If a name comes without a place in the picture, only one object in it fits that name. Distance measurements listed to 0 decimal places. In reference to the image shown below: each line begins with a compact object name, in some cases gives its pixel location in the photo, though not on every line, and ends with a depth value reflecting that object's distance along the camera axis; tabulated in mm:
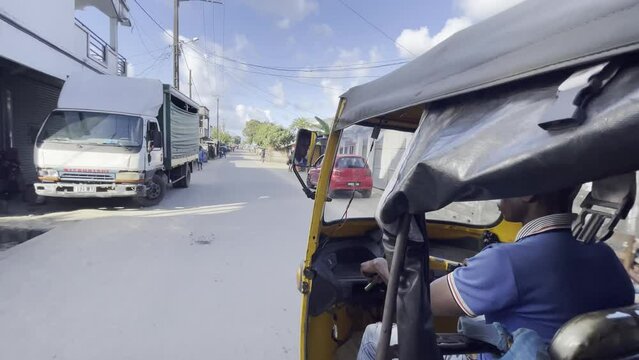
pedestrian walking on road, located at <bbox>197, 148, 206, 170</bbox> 23503
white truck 7441
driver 1220
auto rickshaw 760
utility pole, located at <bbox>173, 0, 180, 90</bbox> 19812
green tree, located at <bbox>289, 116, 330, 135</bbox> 45203
